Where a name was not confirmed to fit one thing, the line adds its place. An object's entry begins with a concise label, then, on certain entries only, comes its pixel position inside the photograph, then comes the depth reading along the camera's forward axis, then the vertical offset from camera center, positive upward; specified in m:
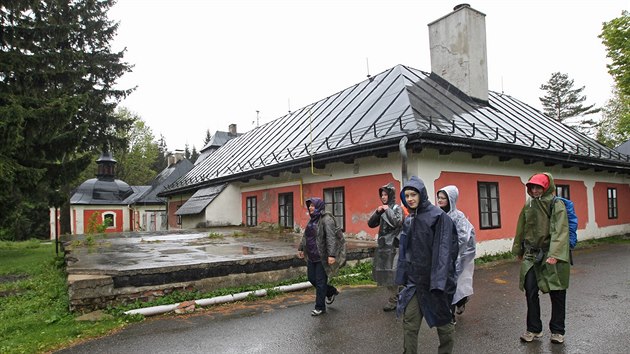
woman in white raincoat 5.03 -0.65
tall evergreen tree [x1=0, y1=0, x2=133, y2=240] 11.19 +2.71
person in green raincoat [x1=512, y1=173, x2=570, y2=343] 4.30 -0.69
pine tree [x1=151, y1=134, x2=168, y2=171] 73.74 +6.51
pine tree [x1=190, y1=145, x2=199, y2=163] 78.30 +8.08
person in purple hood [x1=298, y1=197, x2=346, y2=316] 5.82 -0.79
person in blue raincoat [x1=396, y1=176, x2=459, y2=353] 3.57 -0.69
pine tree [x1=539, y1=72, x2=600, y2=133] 48.12 +9.99
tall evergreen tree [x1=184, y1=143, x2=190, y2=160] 82.93 +9.09
